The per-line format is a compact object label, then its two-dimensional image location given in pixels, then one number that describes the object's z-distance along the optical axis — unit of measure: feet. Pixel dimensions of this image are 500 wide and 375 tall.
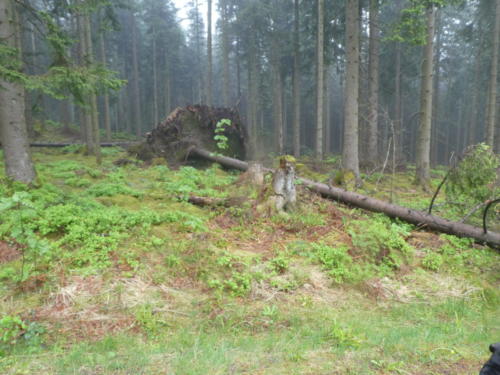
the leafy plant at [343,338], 10.66
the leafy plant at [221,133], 46.06
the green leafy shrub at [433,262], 18.40
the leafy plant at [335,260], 16.52
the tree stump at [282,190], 23.27
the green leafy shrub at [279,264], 16.35
